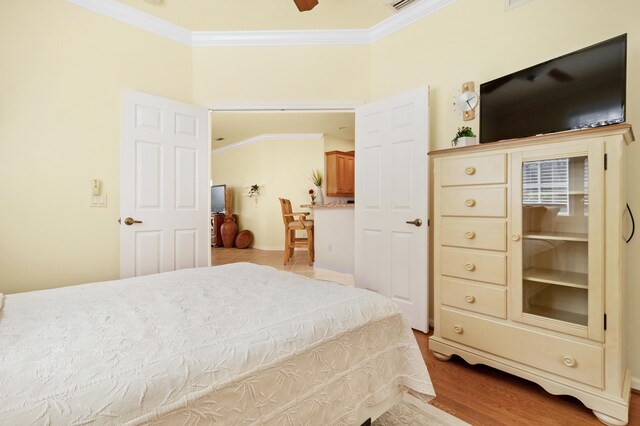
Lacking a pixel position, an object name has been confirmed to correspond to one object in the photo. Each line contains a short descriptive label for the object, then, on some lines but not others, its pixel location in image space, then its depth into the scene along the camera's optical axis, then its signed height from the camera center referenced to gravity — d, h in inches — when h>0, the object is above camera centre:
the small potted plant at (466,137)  89.7 +20.1
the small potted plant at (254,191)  302.8 +17.7
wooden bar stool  227.8 -13.2
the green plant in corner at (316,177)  276.1 +28.6
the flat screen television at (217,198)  325.1 +12.0
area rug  61.4 -40.0
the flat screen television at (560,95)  66.7 +26.8
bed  28.5 -15.3
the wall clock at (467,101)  99.1 +33.4
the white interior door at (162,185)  110.4 +8.9
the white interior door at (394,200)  107.2 +3.5
